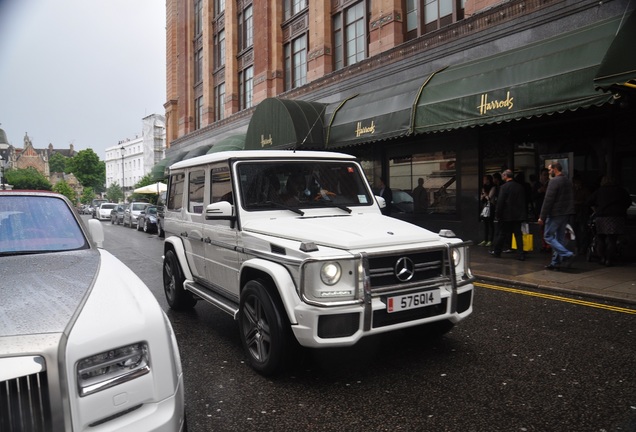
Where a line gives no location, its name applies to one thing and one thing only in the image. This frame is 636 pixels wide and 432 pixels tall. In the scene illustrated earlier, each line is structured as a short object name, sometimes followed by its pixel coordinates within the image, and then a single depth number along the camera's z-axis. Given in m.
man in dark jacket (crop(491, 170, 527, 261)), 10.12
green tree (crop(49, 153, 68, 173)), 137.25
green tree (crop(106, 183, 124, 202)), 103.50
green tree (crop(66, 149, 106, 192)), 107.44
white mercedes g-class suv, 3.48
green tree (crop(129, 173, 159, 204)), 68.19
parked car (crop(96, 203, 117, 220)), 42.72
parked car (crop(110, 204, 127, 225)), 33.31
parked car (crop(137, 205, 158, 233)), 22.53
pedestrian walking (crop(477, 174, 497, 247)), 12.21
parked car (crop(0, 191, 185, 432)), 1.74
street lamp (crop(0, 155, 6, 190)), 25.60
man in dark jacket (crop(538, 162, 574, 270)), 8.57
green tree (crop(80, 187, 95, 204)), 109.94
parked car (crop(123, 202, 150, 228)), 27.95
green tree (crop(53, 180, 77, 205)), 107.62
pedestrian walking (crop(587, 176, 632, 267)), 9.01
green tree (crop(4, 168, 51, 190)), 90.61
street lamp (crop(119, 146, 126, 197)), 109.30
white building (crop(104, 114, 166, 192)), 93.75
